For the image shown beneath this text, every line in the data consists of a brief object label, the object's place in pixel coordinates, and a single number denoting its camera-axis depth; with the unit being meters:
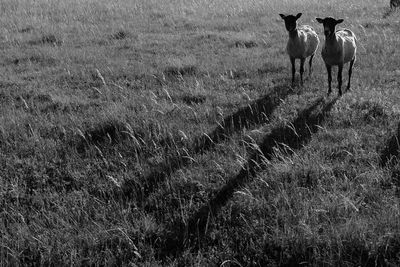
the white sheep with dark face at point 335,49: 8.46
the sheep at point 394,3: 18.33
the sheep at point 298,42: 9.51
